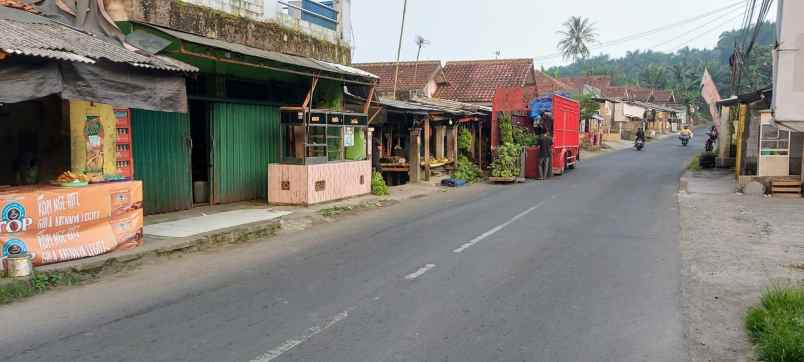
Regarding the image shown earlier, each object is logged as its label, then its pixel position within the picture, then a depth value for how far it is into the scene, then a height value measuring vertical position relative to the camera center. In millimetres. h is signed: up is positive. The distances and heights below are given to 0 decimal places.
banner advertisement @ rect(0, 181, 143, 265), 7262 -1124
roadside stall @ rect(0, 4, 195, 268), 7312 +16
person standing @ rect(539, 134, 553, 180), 22562 -648
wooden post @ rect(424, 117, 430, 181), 21578 -843
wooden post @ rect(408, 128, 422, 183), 21094 -992
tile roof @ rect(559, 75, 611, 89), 70625 +6368
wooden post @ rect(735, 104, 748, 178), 19750 +113
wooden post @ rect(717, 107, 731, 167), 27000 -51
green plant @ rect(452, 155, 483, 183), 21922 -1362
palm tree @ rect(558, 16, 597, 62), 81919 +13087
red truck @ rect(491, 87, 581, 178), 23469 +905
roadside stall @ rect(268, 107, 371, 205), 13555 -667
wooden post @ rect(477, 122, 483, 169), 27844 -388
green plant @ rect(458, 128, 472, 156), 25922 -192
